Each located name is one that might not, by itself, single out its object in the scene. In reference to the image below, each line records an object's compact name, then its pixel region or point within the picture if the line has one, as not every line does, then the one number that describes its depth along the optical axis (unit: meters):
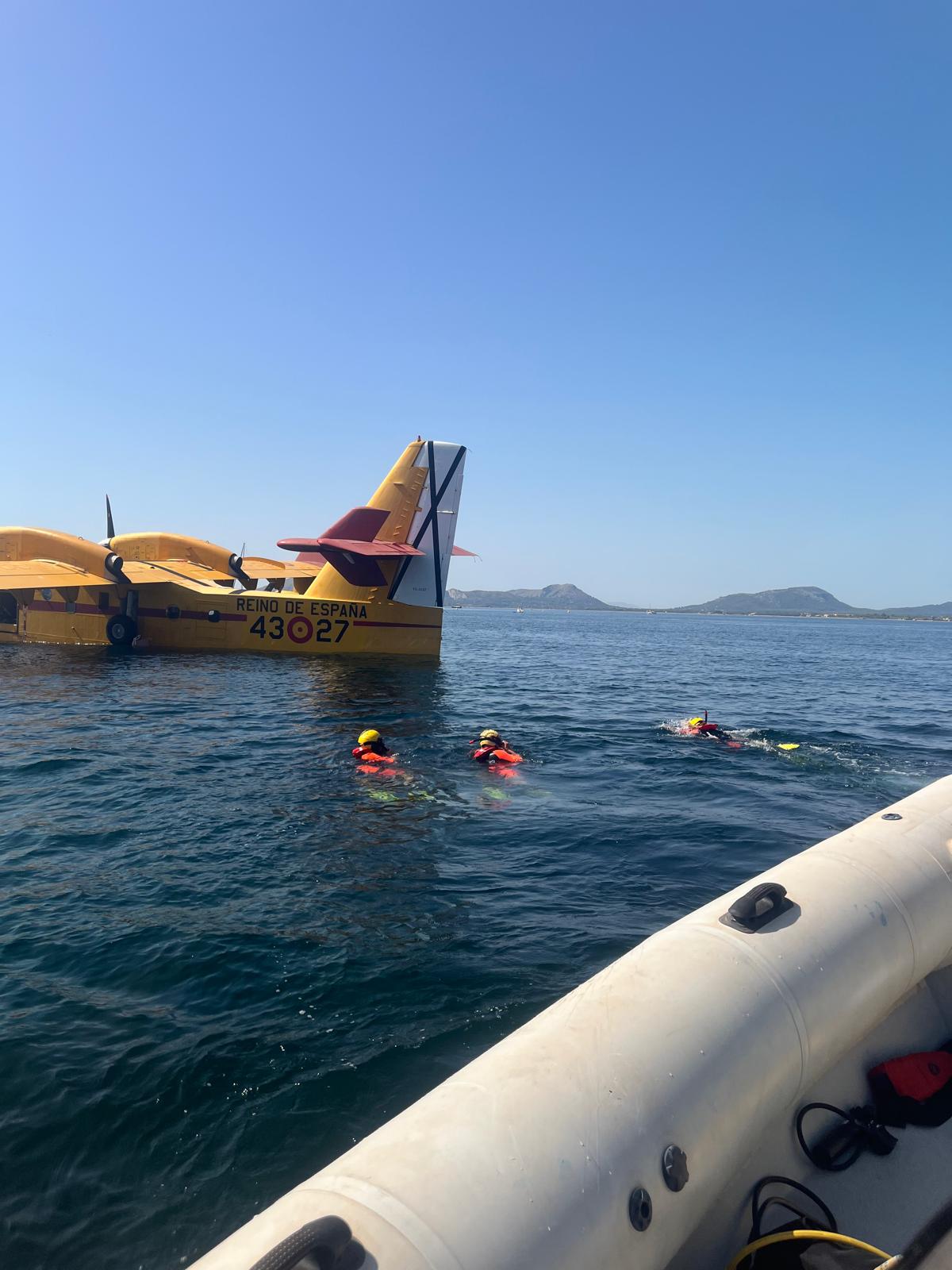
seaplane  29.78
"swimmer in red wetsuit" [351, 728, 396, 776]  13.79
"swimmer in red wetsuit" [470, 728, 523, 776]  14.20
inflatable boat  2.39
